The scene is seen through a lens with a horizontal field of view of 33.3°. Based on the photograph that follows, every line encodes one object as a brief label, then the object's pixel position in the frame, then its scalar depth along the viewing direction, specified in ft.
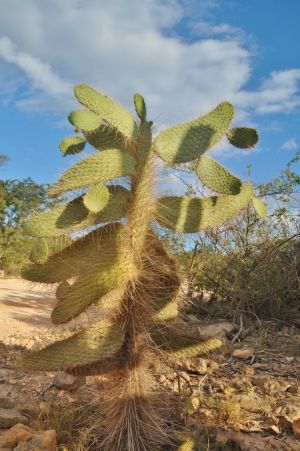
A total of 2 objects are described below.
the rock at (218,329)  14.79
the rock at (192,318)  17.75
